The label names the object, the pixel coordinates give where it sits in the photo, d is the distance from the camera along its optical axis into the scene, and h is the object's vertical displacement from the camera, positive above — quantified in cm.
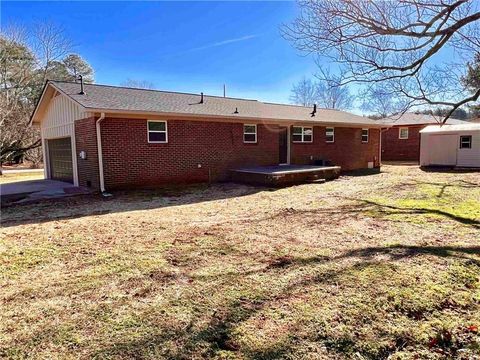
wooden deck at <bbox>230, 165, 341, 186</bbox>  1205 -95
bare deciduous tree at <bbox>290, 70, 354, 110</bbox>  4425 +738
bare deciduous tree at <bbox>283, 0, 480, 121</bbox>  755 +270
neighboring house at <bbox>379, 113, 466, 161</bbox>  2595 +86
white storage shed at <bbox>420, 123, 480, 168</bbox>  1875 +18
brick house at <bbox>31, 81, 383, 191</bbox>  1093 +65
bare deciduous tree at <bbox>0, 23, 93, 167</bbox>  2452 +635
